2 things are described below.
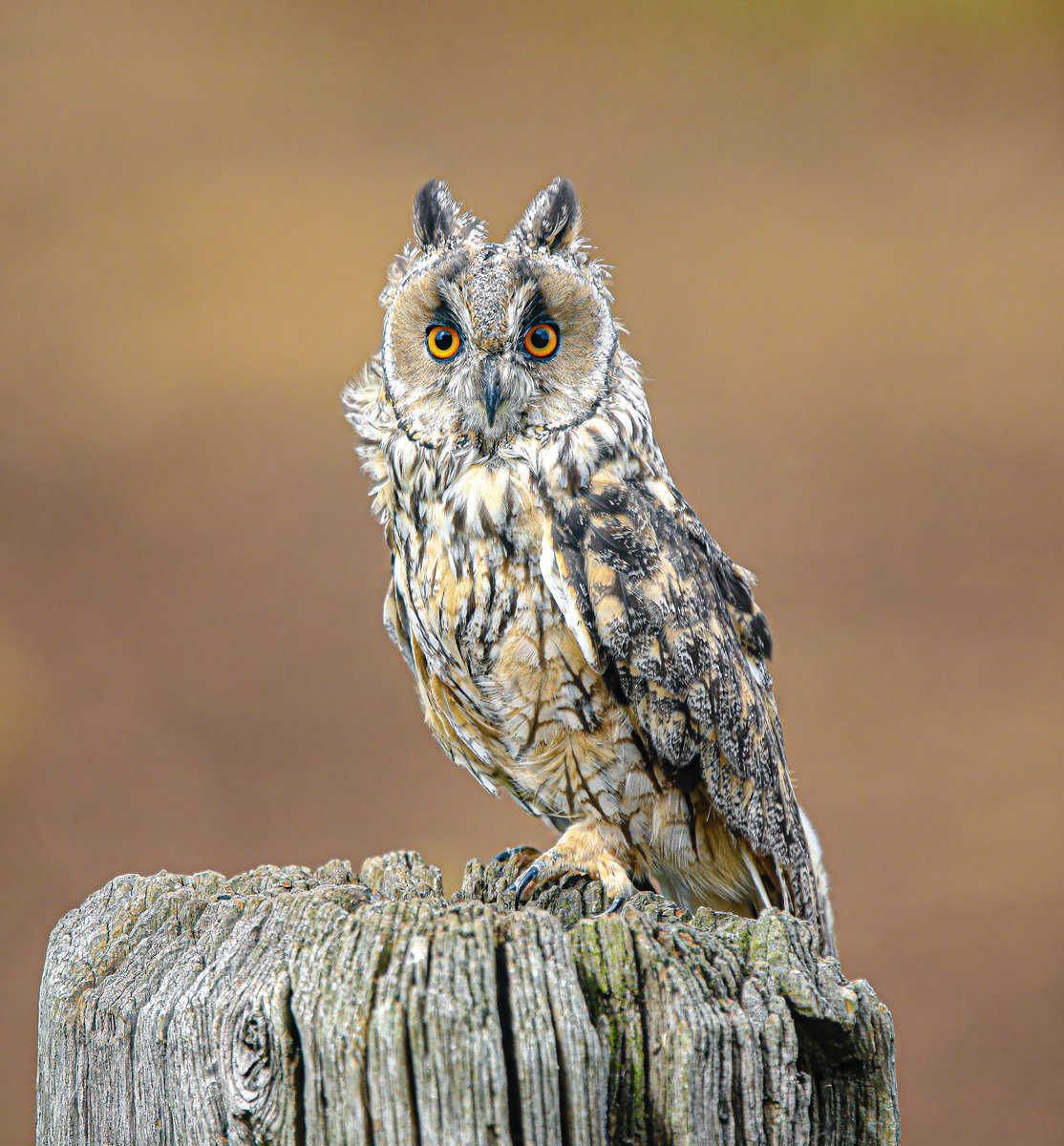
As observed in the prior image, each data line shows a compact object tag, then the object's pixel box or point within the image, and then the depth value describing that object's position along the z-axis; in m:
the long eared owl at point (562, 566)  9.12
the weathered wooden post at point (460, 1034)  8.93
